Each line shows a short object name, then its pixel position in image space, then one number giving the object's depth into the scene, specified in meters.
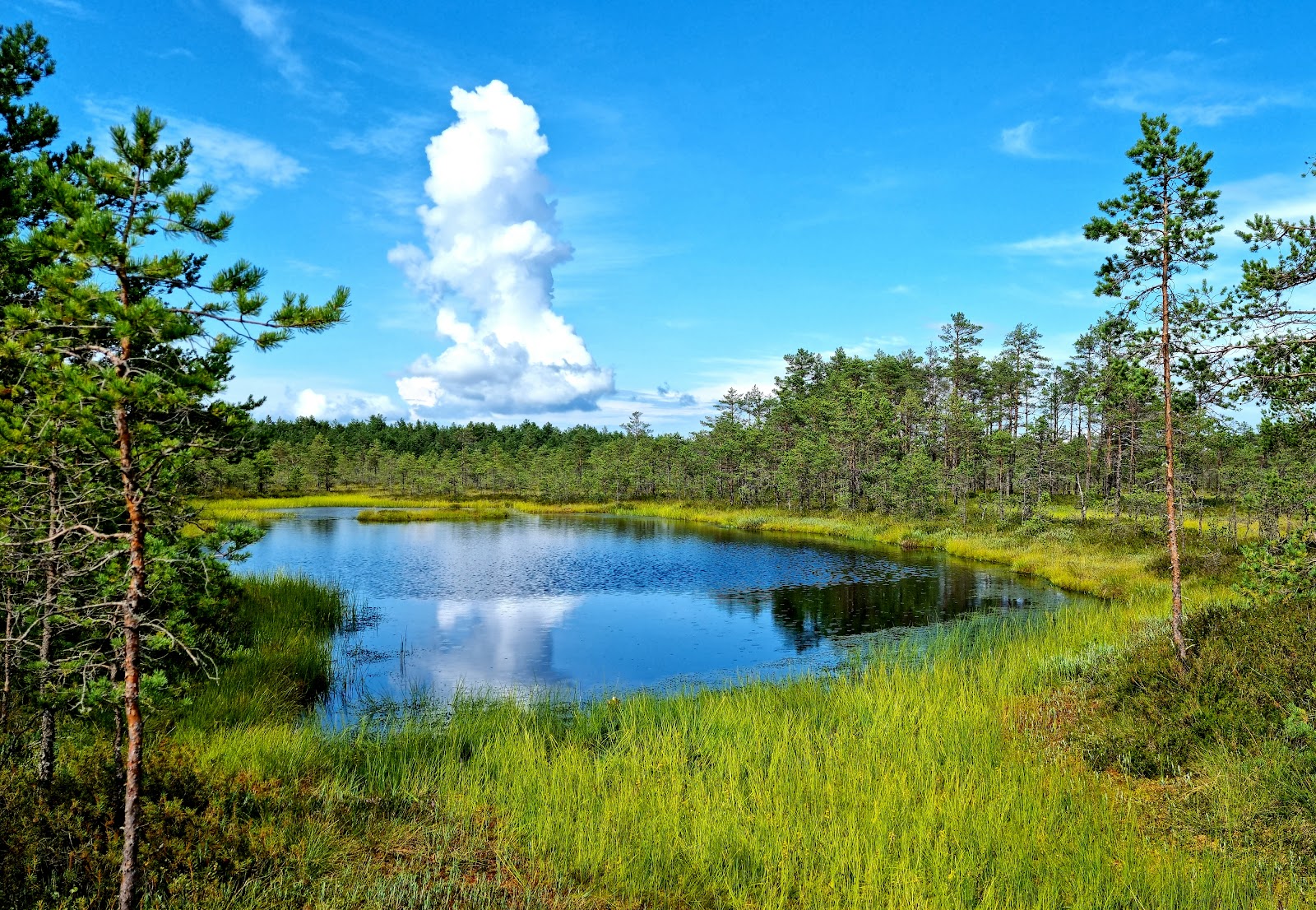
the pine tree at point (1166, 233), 11.56
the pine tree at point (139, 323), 4.35
